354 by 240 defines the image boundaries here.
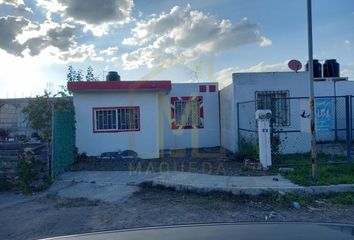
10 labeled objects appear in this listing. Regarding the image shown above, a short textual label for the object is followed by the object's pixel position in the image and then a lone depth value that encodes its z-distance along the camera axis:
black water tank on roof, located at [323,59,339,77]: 18.88
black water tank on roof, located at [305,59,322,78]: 18.98
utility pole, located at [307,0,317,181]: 8.91
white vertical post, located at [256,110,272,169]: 11.02
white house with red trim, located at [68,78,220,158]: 14.21
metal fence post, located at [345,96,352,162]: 11.09
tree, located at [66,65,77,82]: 23.89
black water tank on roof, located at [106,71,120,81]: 15.68
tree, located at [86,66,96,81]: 24.51
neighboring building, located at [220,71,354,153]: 14.25
